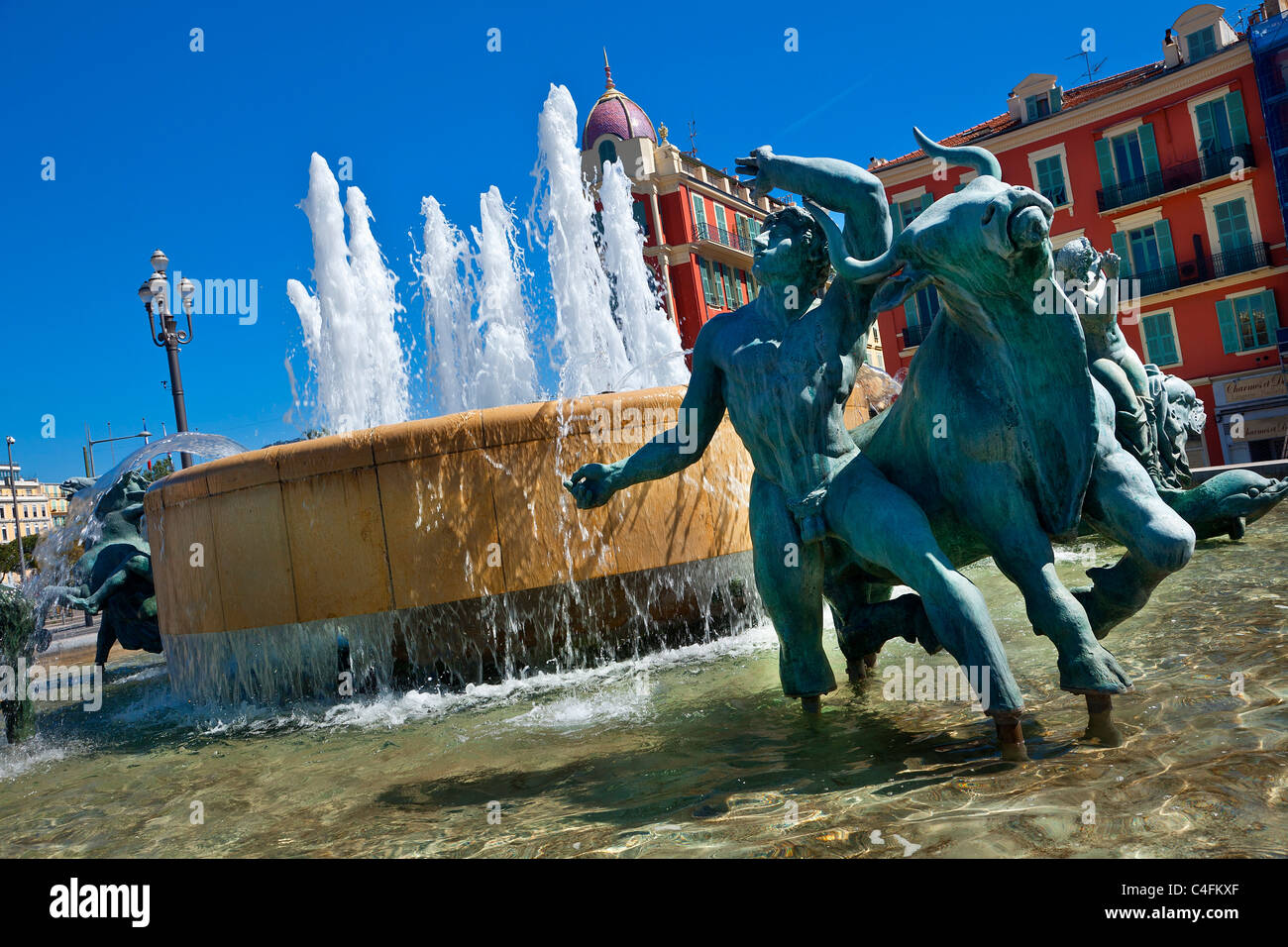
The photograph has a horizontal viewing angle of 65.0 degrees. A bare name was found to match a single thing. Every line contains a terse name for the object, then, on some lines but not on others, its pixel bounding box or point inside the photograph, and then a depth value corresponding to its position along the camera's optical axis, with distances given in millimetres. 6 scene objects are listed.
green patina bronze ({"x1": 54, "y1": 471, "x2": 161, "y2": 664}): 8945
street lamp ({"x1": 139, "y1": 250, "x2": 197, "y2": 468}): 13086
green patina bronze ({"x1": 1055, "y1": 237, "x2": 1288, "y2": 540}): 3217
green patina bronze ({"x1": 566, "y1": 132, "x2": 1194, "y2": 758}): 2779
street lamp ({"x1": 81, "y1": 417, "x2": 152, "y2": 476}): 36219
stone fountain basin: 5715
